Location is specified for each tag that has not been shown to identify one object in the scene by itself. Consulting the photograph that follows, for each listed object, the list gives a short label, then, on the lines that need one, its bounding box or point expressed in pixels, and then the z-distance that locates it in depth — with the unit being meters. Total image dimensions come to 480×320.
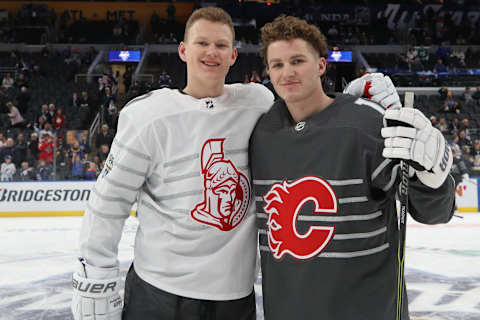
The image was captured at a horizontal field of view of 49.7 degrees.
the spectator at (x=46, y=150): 9.06
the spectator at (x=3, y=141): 9.13
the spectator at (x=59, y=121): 11.94
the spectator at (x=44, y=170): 9.02
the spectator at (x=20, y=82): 15.20
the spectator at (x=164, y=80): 15.11
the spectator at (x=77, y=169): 8.92
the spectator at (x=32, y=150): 9.06
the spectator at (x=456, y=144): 9.27
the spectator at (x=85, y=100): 13.71
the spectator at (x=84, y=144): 9.18
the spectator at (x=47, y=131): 9.45
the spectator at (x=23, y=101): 13.32
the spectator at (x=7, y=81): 15.06
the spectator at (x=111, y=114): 11.59
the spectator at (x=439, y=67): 16.89
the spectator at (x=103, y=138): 9.40
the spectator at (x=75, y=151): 9.11
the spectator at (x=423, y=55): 17.71
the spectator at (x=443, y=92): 14.16
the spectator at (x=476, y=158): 9.60
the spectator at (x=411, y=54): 17.39
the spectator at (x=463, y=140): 10.08
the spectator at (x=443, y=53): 18.05
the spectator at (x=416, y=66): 17.05
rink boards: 9.08
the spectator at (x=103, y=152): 8.76
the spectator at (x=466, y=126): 10.73
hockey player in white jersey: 1.90
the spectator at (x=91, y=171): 8.82
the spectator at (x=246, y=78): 15.51
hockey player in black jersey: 1.76
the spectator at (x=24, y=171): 8.99
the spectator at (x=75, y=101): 13.84
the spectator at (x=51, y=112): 12.27
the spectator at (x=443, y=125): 11.48
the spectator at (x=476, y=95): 14.09
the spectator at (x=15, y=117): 12.18
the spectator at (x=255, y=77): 15.26
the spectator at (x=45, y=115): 12.12
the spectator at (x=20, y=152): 9.02
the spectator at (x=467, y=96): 14.15
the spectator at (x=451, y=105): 13.44
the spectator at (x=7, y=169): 8.91
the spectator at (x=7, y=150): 8.96
